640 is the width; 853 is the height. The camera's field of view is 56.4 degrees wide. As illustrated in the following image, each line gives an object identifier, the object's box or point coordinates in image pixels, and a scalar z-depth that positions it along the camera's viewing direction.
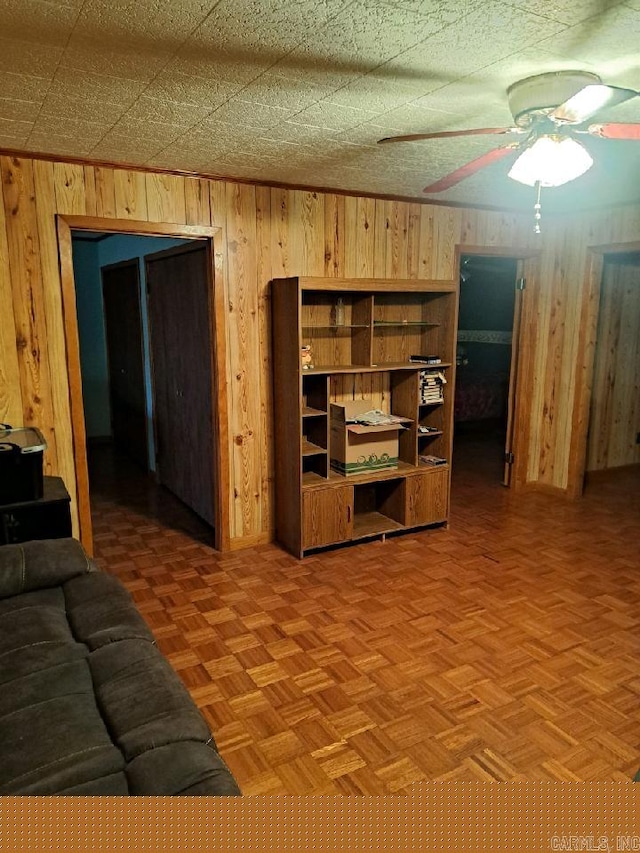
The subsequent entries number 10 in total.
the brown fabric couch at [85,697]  1.32
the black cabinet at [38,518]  2.61
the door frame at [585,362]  4.48
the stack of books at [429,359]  3.99
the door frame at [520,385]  4.63
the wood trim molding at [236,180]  2.90
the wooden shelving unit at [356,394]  3.59
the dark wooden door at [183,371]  3.90
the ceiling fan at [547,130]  1.93
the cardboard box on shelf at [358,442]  3.75
